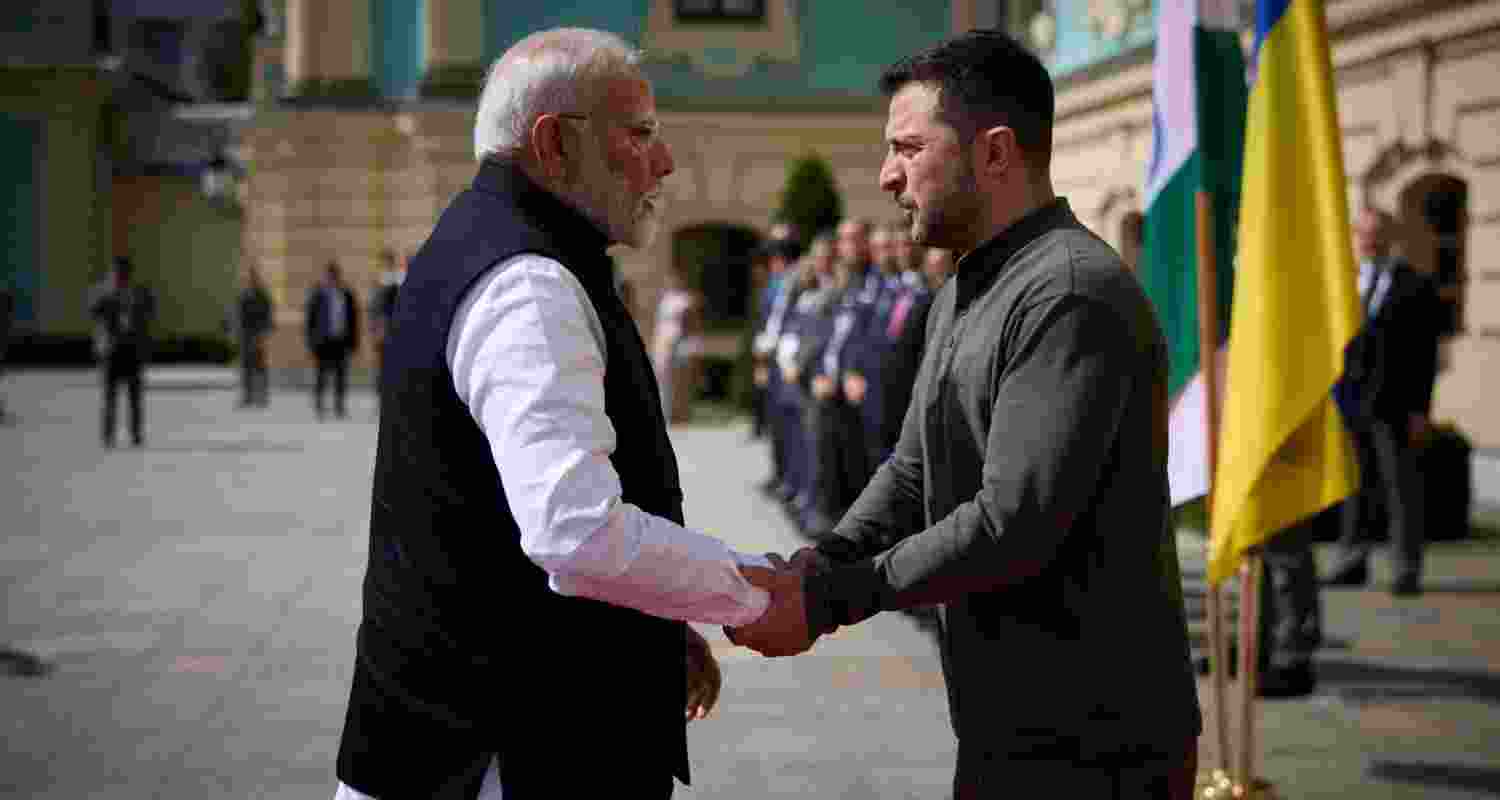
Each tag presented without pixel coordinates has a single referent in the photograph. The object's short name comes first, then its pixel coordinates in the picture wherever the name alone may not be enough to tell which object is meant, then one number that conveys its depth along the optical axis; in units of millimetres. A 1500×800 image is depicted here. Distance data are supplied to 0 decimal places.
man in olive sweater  2906
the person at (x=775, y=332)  14758
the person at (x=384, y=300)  24141
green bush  25109
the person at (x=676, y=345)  23094
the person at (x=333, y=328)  24719
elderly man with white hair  2715
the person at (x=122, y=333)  19641
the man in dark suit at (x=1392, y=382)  9977
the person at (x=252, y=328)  26891
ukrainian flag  5402
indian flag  5723
